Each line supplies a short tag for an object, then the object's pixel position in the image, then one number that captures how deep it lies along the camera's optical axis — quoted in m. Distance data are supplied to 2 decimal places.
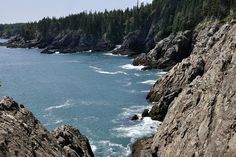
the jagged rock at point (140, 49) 190.82
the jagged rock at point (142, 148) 53.54
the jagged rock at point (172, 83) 74.44
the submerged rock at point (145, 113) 75.81
